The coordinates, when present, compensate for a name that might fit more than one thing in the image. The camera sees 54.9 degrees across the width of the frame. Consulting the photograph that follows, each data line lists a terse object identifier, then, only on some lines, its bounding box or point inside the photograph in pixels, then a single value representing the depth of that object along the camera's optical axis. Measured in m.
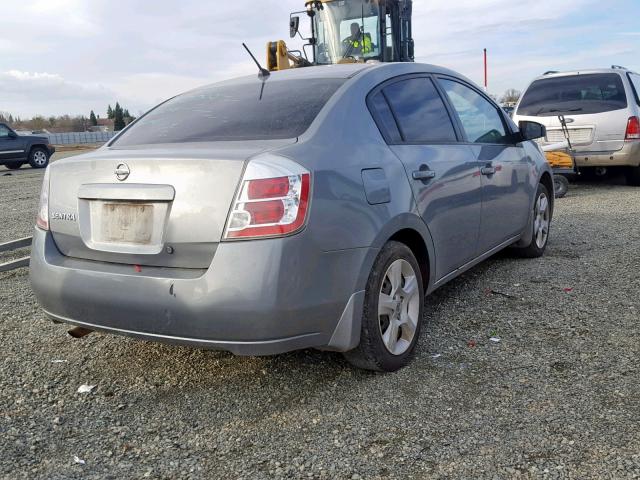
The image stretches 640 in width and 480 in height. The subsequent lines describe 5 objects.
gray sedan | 2.60
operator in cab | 11.85
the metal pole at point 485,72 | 19.50
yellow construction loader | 11.77
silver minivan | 9.27
